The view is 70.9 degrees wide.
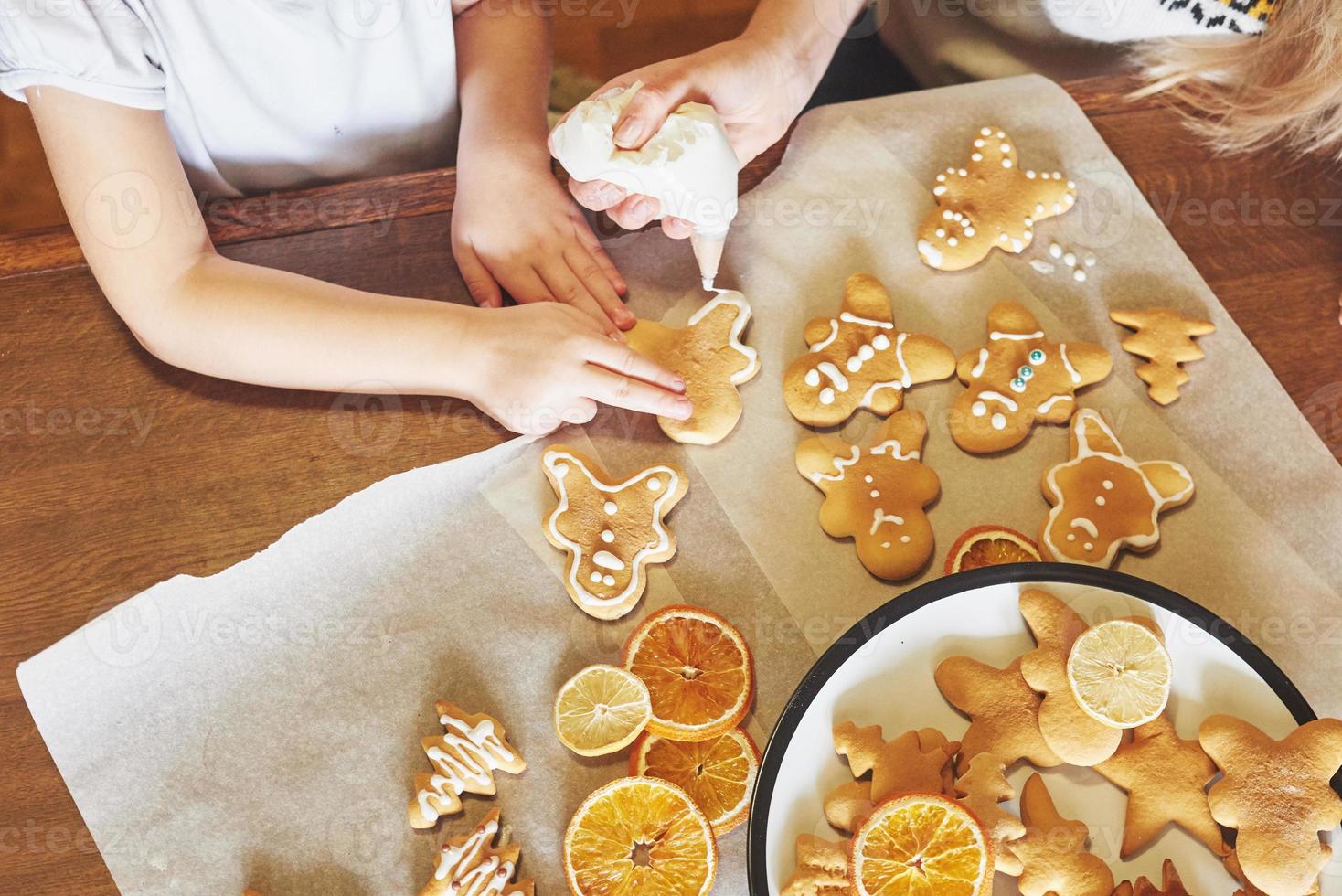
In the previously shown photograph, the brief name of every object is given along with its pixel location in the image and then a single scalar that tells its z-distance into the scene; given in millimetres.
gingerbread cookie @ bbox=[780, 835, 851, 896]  703
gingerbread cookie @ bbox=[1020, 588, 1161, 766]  757
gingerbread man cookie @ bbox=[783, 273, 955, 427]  967
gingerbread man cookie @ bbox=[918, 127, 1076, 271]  1047
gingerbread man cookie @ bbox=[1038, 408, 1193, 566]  892
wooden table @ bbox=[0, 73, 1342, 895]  859
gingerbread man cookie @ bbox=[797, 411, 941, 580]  890
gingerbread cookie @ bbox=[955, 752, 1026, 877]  719
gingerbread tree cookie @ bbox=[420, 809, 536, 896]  763
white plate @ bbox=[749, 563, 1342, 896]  747
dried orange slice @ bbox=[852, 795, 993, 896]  664
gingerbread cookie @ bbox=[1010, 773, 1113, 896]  717
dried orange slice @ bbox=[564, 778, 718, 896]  755
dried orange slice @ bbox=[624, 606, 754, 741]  802
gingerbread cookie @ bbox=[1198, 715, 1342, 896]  686
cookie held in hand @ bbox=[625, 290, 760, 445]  956
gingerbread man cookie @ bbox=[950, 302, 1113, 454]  956
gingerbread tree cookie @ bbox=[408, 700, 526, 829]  792
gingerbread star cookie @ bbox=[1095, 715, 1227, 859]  749
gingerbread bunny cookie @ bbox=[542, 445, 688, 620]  879
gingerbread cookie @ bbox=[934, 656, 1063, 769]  772
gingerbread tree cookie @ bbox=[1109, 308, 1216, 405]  978
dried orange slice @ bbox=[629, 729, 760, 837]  798
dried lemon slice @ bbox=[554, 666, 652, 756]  802
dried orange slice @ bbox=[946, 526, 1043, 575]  879
